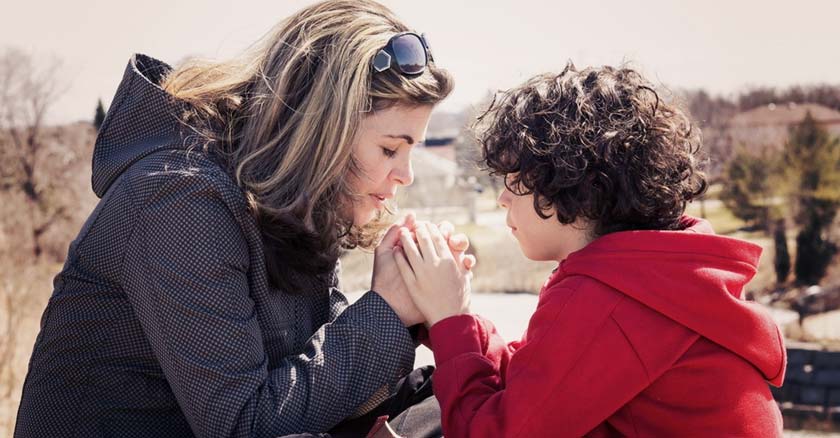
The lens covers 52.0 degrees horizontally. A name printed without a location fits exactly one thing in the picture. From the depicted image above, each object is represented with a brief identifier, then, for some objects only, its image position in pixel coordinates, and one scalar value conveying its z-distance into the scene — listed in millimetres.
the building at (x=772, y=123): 15422
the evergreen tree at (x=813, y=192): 14797
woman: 1811
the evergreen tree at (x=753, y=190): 15242
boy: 1732
